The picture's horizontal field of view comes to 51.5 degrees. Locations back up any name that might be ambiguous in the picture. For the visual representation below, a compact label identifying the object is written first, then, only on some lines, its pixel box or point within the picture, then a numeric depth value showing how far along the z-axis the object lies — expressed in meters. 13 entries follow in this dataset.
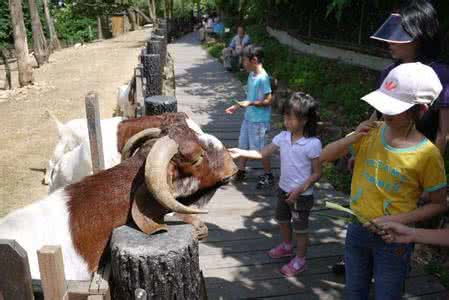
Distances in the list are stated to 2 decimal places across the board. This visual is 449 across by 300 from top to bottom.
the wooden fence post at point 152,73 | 5.39
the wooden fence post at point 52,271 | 1.54
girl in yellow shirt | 2.09
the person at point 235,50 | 12.40
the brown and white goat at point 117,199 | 2.19
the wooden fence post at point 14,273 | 1.50
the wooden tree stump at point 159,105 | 3.95
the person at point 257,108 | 4.91
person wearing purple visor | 2.57
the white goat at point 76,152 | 3.88
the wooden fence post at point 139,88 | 4.74
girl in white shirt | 3.35
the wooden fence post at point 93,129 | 3.39
